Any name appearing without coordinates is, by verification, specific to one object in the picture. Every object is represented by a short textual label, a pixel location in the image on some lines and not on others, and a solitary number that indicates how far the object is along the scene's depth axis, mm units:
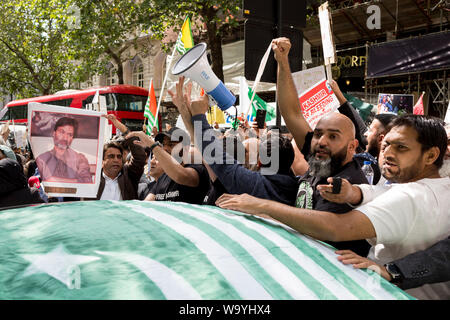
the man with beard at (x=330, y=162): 2059
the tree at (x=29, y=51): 21000
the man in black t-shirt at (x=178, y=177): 3152
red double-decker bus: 18359
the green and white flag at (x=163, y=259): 1104
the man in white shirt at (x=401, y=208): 1696
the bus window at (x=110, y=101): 18281
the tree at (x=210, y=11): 11961
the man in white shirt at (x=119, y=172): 4023
